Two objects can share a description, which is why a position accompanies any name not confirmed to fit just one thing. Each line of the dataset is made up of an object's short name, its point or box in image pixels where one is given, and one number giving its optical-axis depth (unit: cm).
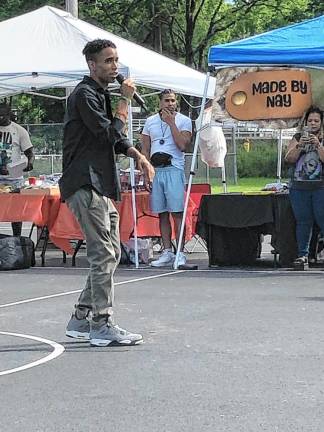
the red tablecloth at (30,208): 1202
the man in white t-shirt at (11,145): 1321
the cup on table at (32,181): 1292
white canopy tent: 1175
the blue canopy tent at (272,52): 1074
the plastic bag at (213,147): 1457
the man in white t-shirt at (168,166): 1156
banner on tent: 1185
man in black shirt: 665
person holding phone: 1101
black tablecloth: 1127
